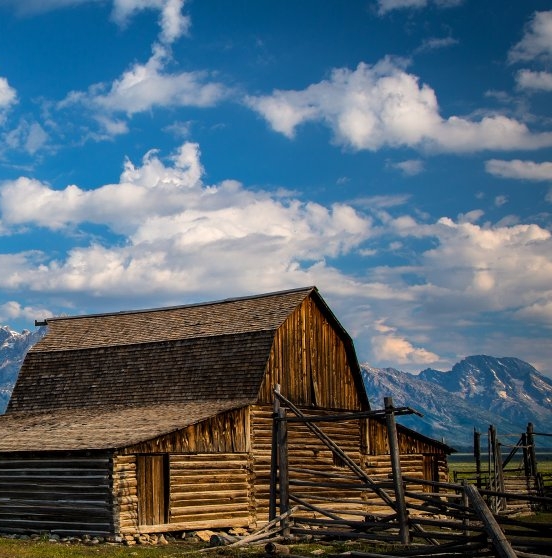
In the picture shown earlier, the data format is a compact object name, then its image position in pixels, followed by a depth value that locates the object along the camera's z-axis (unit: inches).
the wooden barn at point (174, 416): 1063.0
